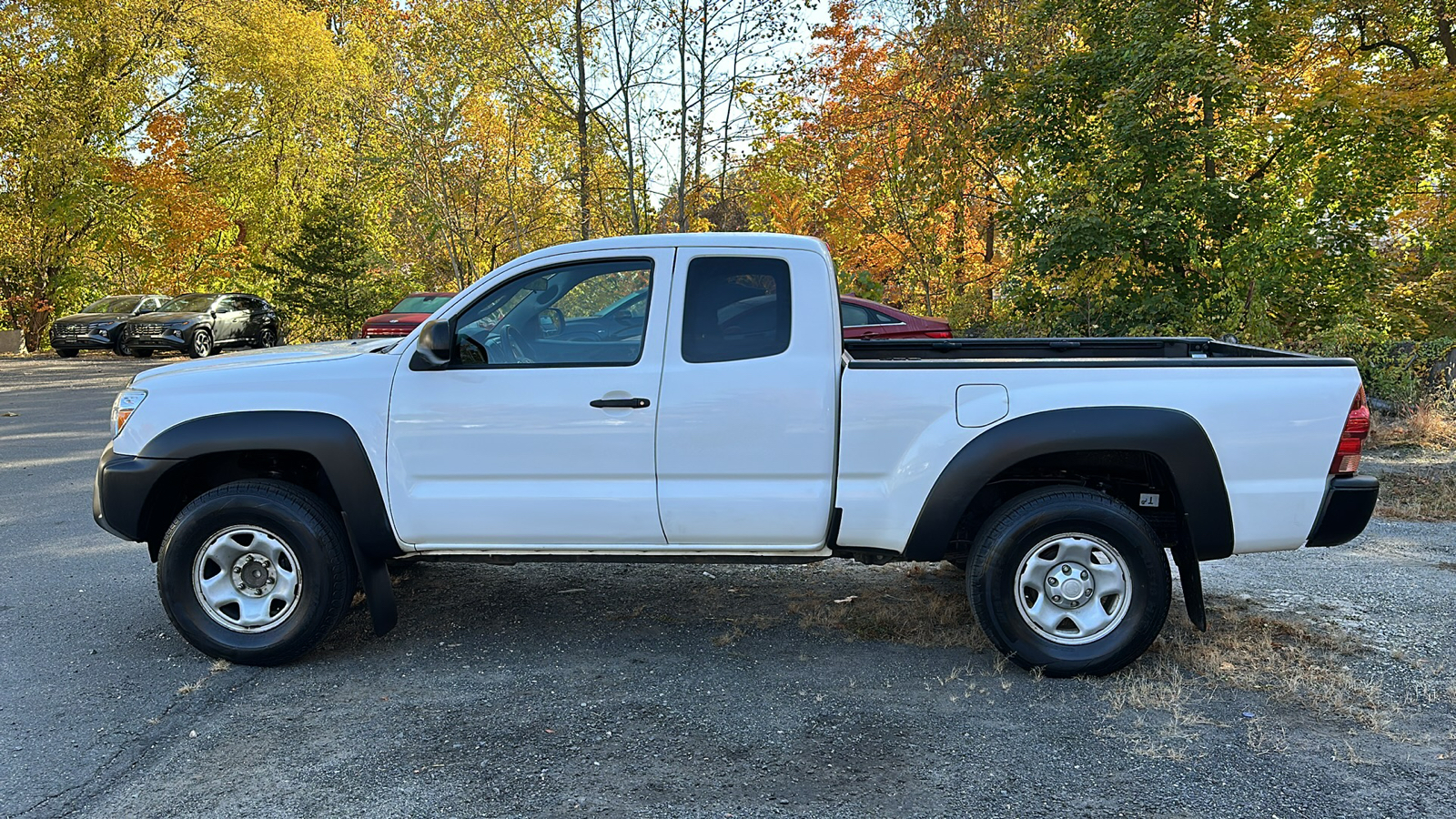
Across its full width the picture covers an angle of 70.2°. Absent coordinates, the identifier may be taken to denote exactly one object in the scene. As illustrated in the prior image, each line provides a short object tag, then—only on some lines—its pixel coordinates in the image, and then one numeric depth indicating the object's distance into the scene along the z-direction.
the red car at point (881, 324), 13.52
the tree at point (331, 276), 25.95
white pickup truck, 4.26
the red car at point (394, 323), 15.27
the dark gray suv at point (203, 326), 23.70
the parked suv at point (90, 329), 24.70
